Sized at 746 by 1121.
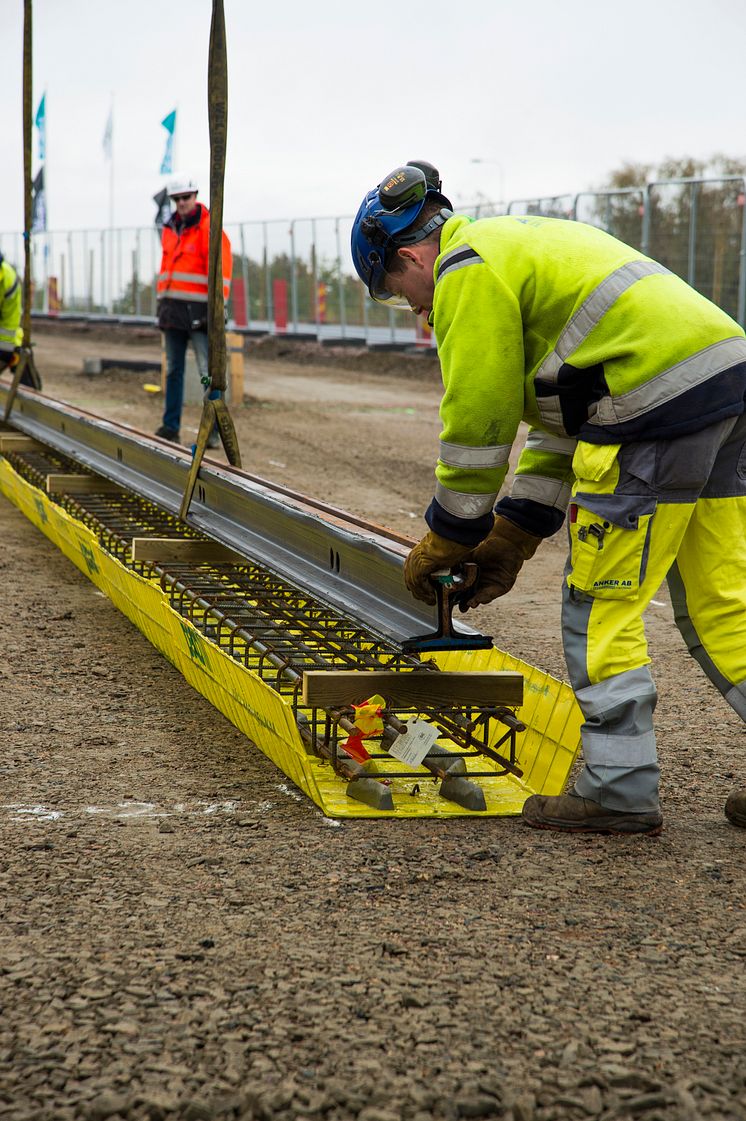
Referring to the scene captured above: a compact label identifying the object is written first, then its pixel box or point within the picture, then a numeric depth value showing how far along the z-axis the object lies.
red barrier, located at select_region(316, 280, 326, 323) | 28.67
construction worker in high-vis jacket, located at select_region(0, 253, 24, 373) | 13.01
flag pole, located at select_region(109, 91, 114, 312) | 37.69
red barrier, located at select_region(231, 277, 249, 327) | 31.25
